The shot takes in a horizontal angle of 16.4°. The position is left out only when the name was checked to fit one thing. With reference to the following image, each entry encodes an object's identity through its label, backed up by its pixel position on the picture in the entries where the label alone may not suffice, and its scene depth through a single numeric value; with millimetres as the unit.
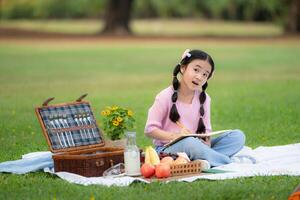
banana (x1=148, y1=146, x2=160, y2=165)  9658
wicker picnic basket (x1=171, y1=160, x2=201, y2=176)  9598
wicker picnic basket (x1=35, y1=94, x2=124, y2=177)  9698
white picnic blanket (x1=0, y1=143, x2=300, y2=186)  9360
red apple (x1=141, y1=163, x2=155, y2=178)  9433
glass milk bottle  9525
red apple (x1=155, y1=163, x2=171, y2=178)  9406
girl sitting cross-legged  10246
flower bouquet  10520
